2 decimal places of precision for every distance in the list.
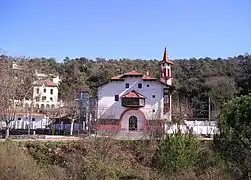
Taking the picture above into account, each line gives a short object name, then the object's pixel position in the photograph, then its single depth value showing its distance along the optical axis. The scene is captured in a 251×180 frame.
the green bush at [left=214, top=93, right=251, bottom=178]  14.42
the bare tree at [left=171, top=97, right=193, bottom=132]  39.53
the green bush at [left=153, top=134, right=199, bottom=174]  16.36
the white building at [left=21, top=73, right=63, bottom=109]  56.32
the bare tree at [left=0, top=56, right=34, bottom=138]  34.16
